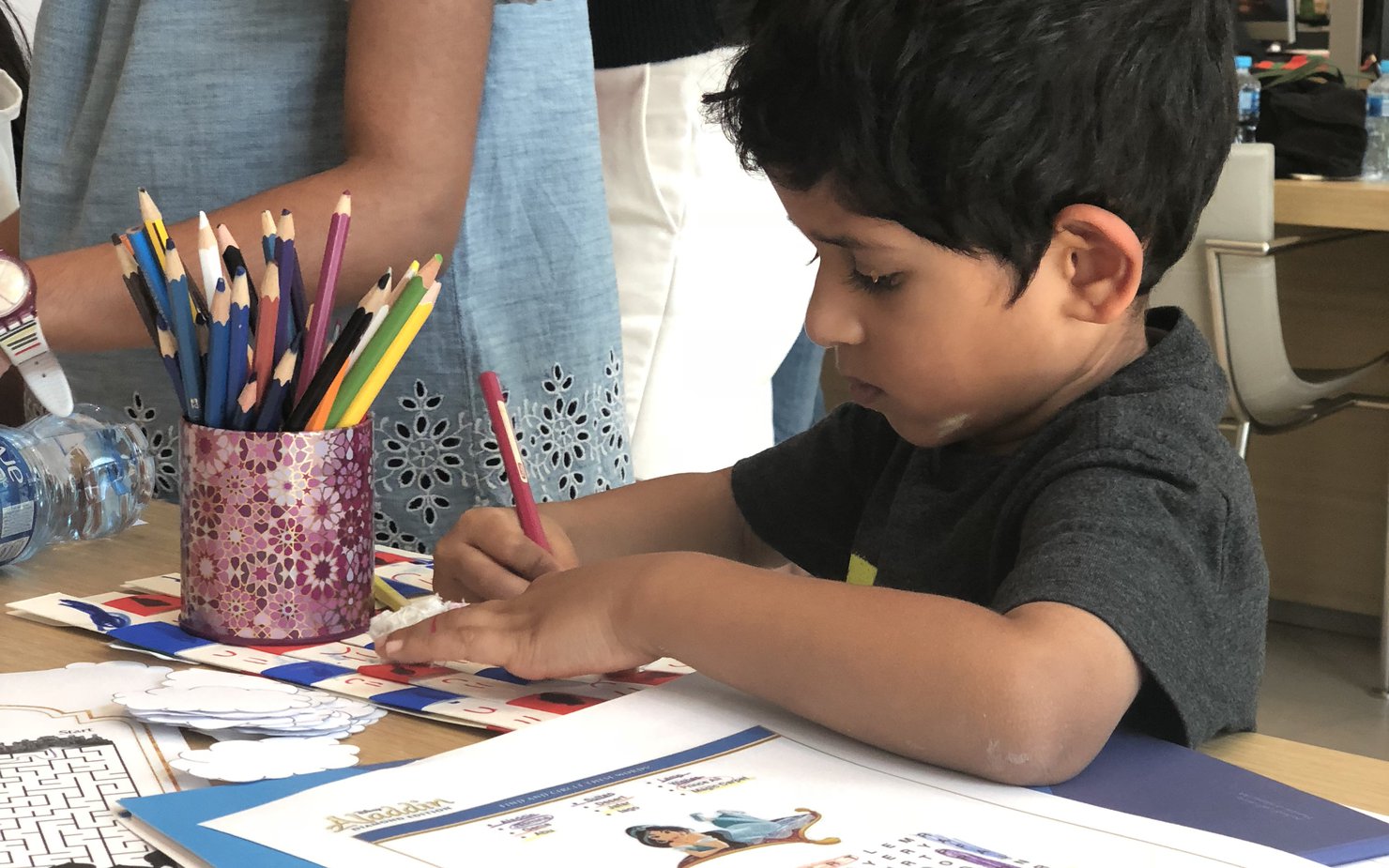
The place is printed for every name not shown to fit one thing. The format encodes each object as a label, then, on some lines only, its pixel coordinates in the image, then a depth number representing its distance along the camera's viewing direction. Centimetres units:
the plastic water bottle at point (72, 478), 82
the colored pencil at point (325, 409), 69
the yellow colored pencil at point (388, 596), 78
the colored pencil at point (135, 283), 70
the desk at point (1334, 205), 252
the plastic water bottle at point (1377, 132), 284
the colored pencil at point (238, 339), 66
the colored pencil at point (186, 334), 67
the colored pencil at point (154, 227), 68
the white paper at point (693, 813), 47
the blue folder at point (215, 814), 46
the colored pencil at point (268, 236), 69
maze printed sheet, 48
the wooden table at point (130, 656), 59
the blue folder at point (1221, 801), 51
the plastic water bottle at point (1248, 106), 288
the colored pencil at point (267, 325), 67
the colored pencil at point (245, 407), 68
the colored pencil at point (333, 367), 68
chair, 247
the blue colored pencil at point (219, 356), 67
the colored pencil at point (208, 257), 67
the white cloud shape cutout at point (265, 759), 53
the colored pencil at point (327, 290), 70
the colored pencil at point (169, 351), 70
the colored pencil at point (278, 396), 67
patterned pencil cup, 68
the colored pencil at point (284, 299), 69
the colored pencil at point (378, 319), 70
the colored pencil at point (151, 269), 68
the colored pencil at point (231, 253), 67
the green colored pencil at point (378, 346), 70
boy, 58
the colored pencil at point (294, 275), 69
